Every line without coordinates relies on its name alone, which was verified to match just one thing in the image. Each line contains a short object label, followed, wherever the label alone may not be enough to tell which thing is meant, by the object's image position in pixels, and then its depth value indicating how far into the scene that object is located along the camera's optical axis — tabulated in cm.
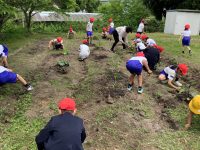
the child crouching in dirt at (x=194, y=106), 309
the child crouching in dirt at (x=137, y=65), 431
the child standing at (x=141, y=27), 1138
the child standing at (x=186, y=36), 827
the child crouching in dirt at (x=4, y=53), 547
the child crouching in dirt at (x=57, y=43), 855
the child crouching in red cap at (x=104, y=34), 1317
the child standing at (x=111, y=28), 1185
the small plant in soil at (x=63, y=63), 619
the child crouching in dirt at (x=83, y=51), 719
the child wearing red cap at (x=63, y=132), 180
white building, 1658
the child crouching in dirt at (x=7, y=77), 399
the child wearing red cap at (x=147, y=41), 733
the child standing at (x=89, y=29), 1015
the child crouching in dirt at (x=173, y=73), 443
